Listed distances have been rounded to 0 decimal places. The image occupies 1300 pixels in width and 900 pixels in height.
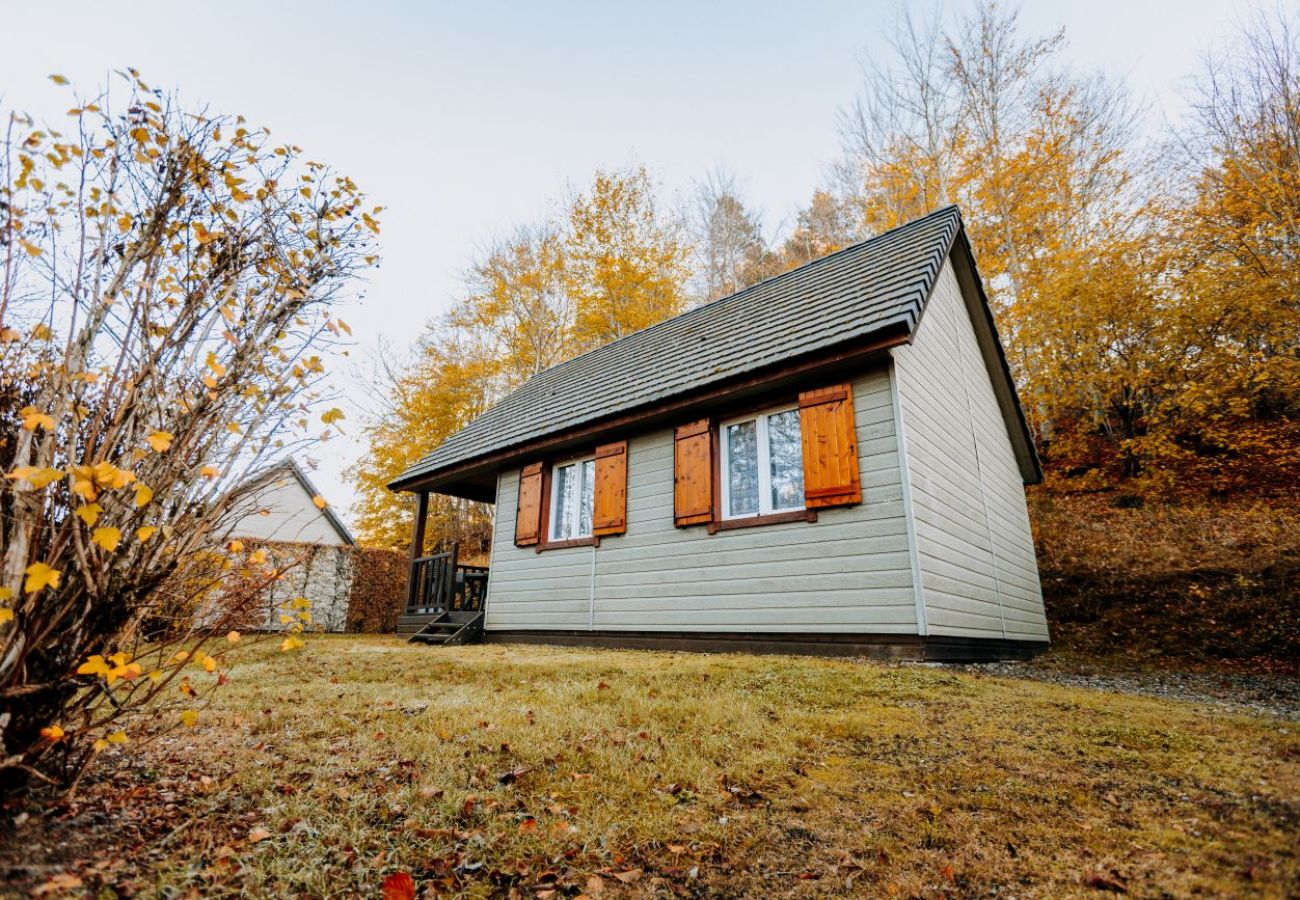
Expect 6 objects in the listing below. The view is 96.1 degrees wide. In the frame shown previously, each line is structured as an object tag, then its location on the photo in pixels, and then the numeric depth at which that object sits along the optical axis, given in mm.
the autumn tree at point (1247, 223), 10180
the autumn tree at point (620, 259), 18109
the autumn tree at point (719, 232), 22047
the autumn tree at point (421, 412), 18672
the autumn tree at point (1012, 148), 15219
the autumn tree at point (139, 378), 1941
